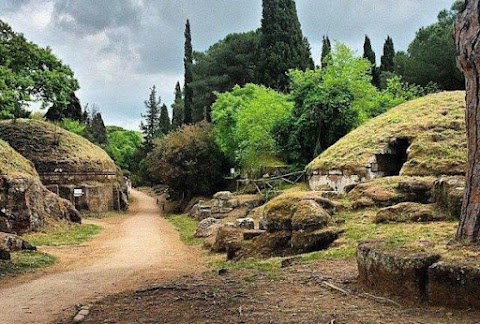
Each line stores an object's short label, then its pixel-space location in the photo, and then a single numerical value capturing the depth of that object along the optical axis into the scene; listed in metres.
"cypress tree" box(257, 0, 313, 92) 33.12
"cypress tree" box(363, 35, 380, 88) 38.11
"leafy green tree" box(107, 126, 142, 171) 62.69
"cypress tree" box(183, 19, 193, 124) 45.90
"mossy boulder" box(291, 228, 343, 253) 9.73
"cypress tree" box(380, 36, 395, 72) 40.94
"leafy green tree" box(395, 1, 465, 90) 31.10
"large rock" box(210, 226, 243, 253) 12.50
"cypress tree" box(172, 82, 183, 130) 58.65
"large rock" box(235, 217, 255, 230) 14.30
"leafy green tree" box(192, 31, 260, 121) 42.47
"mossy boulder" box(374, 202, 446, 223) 8.98
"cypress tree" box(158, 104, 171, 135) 63.97
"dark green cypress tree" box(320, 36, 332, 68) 41.09
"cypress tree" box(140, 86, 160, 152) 70.02
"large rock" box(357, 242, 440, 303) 5.22
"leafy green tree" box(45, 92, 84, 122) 42.44
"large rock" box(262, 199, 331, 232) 10.12
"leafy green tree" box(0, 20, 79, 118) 13.62
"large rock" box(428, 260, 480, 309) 4.70
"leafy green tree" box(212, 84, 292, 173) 25.02
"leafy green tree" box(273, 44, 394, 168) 22.59
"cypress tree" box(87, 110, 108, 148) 55.38
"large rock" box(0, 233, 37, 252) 12.30
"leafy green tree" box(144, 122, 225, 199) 30.25
